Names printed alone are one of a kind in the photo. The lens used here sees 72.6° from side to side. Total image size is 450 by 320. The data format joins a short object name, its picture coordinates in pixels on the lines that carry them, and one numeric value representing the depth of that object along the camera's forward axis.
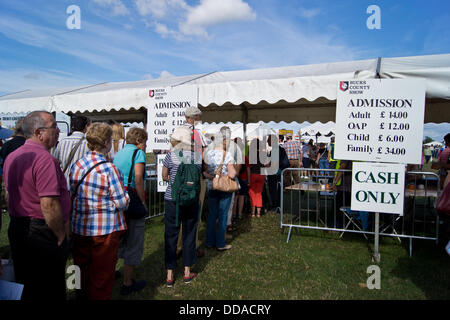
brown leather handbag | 4.47
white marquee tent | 4.39
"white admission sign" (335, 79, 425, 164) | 4.07
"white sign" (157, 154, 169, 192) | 5.44
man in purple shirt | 2.19
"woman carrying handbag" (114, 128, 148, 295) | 3.25
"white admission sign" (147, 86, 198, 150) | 5.07
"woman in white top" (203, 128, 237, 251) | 4.44
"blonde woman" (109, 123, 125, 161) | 4.43
